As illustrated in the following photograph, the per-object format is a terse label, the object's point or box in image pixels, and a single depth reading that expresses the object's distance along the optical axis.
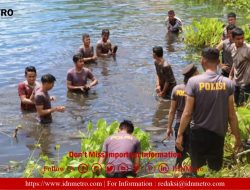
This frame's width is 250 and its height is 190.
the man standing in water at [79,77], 11.59
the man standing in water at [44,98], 9.08
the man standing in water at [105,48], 15.05
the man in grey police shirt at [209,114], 5.52
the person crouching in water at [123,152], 6.25
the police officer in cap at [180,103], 6.74
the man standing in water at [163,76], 10.04
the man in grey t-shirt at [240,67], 8.40
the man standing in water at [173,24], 18.38
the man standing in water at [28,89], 10.05
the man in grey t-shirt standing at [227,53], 10.05
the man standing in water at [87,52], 14.11
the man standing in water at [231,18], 12.30
